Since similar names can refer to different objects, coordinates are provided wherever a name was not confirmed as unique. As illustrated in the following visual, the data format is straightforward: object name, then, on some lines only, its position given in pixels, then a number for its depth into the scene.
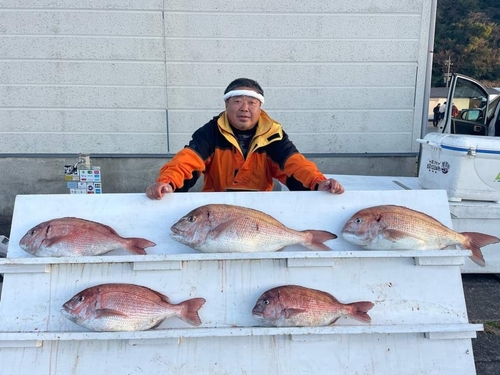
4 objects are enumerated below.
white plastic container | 4.26
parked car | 6.86
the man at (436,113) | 21.27
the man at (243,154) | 3.49
